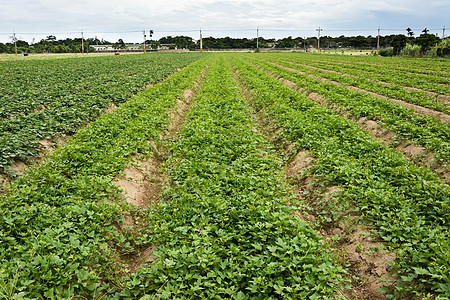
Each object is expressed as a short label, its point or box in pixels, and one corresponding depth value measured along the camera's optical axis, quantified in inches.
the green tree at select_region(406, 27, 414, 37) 3265.3
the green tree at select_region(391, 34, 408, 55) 2367.6
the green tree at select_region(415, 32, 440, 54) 2033.0
